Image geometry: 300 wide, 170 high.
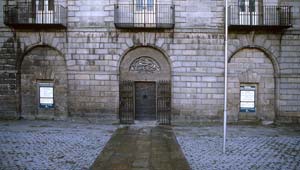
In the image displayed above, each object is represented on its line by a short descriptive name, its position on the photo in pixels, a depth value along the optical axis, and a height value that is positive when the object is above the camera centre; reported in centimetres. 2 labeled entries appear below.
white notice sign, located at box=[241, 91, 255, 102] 1481 -48
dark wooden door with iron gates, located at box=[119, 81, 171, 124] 1467 -77
